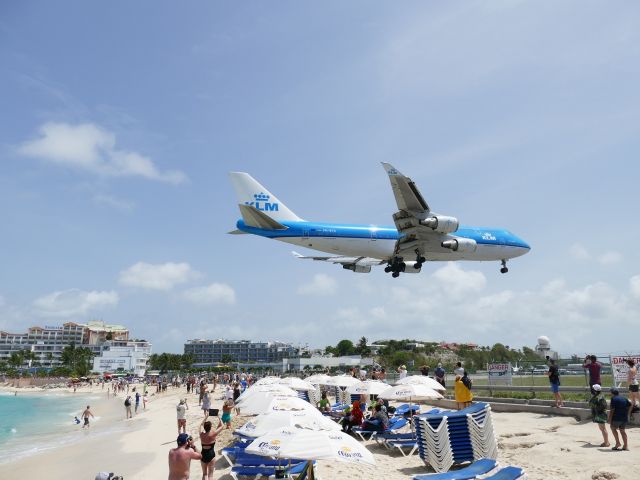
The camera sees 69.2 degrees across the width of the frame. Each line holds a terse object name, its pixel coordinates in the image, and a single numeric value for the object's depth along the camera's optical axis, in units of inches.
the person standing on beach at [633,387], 482.9
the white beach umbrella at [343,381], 789.9
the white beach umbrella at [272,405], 429.4
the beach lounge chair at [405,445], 502.9
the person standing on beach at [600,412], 419.9
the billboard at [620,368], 578.2
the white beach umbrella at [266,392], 533.3
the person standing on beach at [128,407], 1430.9
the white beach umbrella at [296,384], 819.0
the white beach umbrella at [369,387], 641.0
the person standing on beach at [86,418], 1261.1
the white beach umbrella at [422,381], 571.0
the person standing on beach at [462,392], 536.7
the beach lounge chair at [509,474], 285.7
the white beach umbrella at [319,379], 883.1
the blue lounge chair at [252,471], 422.6
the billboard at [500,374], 861.2
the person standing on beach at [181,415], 754.9
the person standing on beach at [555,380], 589.9
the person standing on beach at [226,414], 736.1
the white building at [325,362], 4736.7
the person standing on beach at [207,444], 392.8
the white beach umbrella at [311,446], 262.1
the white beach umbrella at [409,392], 534.0
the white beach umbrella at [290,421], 327.3
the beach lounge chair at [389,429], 540.1
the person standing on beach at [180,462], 306.3
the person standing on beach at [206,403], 859.0
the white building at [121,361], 6161.4
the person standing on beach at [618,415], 394.4
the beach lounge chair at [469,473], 288.5
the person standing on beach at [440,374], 840.9
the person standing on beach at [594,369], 559.8
